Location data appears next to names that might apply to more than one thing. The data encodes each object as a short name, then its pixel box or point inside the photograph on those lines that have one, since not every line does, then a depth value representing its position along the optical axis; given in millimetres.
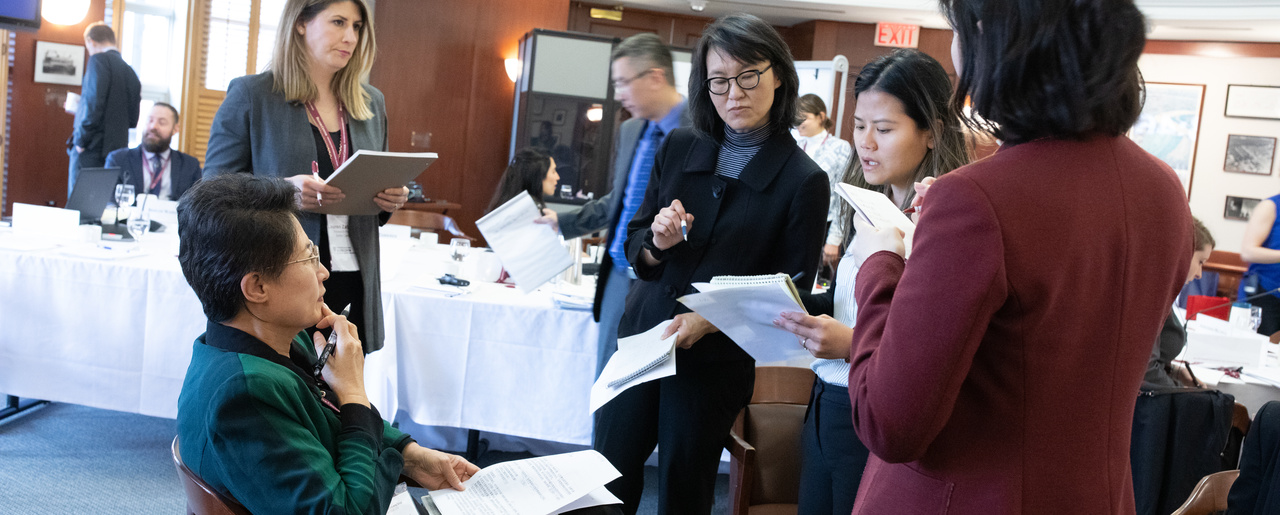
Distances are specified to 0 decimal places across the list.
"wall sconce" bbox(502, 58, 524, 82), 8797
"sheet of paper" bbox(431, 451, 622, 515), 1393
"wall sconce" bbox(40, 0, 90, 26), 7152
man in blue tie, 2455
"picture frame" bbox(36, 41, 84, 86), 7270
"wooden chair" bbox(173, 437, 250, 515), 1190
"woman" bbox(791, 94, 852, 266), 5551
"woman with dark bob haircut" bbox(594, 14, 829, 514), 1899
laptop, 4031
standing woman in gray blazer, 2271
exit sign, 9609
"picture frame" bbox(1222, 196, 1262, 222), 8461
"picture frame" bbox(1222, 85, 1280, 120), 8273
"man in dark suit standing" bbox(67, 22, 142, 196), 6629
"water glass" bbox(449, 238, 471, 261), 3679
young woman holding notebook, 1579
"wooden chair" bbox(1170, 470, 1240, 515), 1526
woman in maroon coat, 849
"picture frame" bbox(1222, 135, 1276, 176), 8320
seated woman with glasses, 1217
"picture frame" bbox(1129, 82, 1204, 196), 8617
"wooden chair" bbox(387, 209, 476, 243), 5367
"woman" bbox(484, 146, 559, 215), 4445
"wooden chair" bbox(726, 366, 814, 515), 2303
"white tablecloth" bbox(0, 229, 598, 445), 3119
